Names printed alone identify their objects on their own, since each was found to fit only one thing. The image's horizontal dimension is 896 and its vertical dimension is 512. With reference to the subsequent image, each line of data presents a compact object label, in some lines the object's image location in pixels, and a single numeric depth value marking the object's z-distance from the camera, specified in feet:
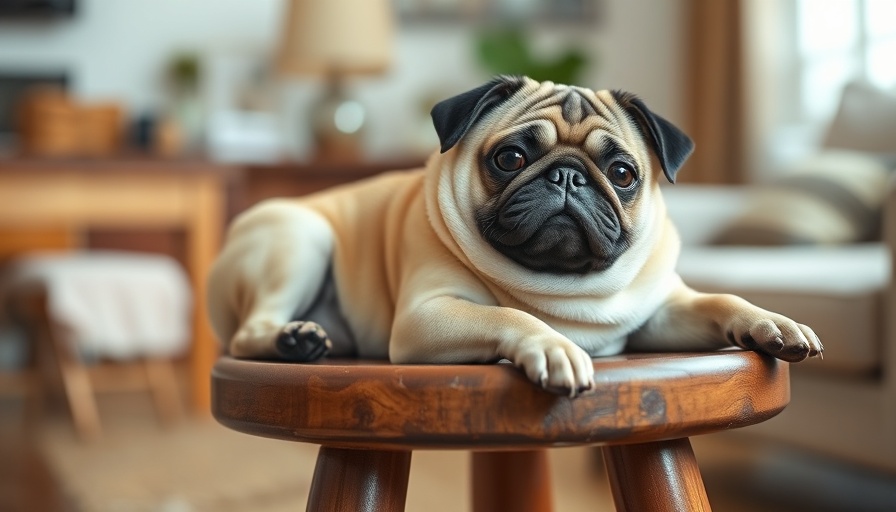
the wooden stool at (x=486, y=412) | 2.35
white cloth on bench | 10.52
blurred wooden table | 11.40
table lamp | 13.10
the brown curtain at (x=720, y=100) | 14.11
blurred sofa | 6.31
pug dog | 2.69
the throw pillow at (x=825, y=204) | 8.18
